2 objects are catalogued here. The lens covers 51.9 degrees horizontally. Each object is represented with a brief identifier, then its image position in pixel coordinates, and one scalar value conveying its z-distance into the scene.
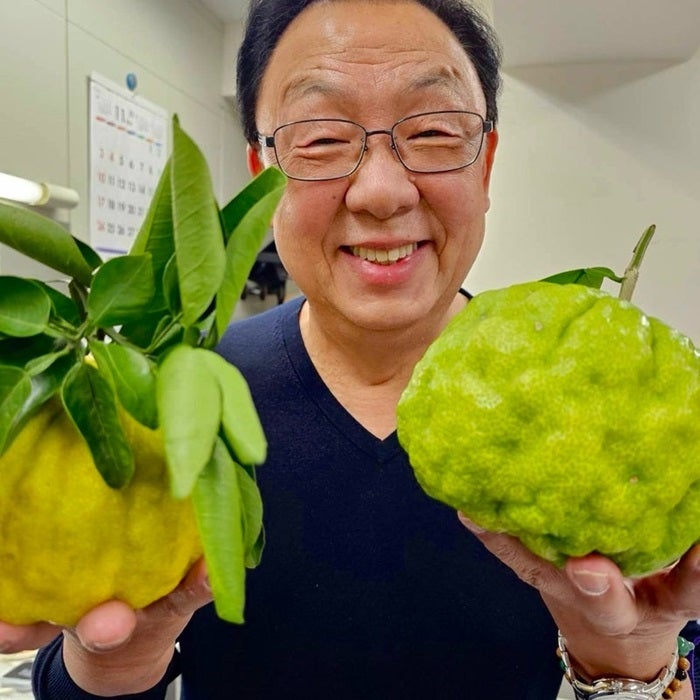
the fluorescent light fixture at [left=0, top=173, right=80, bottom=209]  1.42
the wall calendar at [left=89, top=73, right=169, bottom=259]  1.88
